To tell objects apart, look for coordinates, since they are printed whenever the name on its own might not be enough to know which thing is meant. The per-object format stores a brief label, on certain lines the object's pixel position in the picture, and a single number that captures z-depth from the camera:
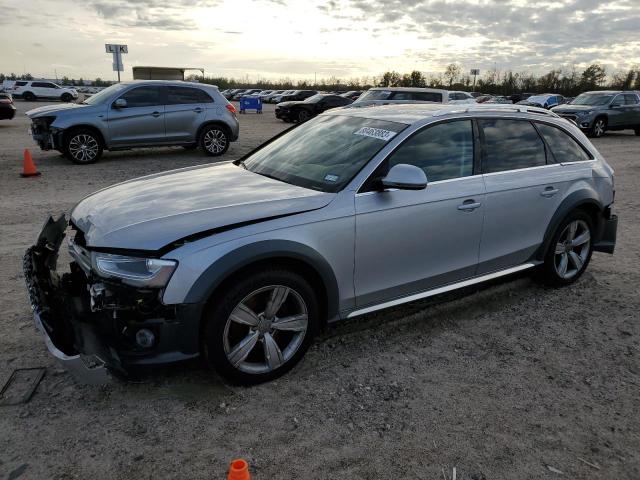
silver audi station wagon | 2.71
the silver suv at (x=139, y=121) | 10.56
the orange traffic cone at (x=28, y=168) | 9.41
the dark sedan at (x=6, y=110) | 18.31
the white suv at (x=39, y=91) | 42.19
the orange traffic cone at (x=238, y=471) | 1.99
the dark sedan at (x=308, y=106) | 24.03
